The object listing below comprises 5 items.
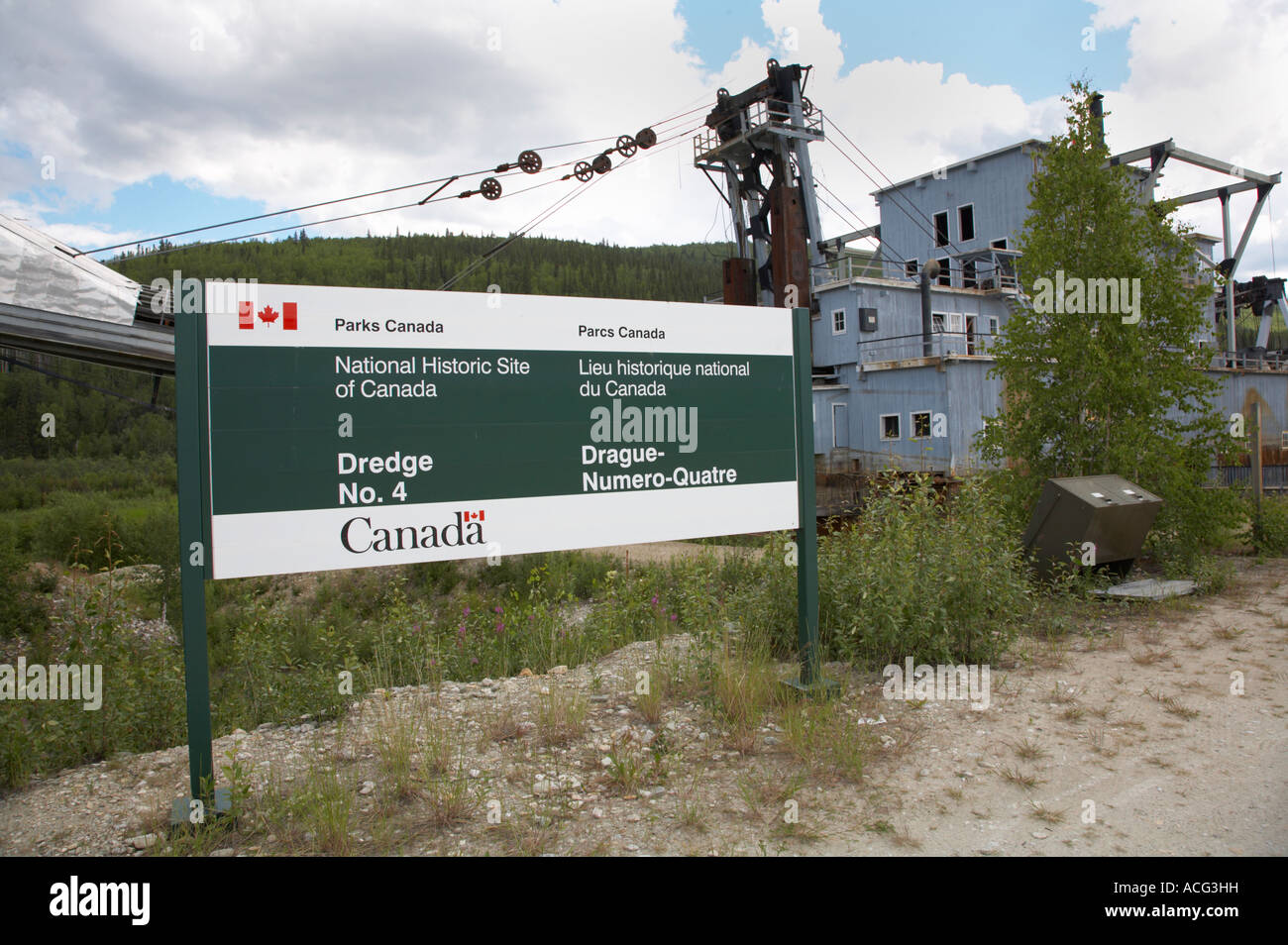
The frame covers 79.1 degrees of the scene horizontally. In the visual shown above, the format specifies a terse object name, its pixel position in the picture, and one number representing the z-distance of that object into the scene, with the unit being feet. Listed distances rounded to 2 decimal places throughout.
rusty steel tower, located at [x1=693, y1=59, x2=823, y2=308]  68.90
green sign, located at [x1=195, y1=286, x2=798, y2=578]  12.84
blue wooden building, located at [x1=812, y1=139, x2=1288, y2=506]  80.33
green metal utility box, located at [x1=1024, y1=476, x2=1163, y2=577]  27.68
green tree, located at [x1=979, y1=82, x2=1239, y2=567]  32.42
